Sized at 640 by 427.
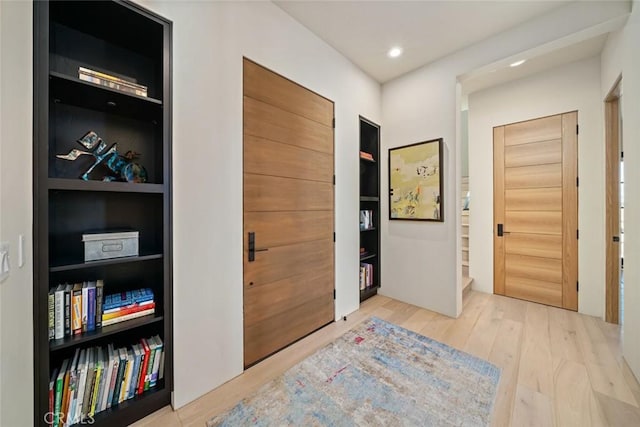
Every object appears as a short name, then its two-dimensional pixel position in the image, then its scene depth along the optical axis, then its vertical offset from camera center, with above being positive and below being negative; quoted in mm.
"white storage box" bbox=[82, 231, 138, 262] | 1249 -170
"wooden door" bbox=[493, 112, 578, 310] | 2807 +34
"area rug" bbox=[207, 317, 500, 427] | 1398 -1169
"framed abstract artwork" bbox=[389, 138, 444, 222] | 2717 +379
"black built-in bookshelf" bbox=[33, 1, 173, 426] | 1084 +256
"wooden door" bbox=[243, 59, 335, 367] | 1853 +10
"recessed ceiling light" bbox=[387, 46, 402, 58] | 2529 +1716
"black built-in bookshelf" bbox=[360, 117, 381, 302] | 3256 +194
